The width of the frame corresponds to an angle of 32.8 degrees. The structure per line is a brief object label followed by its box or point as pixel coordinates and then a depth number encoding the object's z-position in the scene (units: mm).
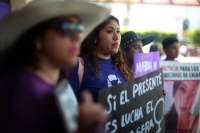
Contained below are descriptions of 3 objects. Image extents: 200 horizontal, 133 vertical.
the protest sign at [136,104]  2312
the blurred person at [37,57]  1345
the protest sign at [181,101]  3695
